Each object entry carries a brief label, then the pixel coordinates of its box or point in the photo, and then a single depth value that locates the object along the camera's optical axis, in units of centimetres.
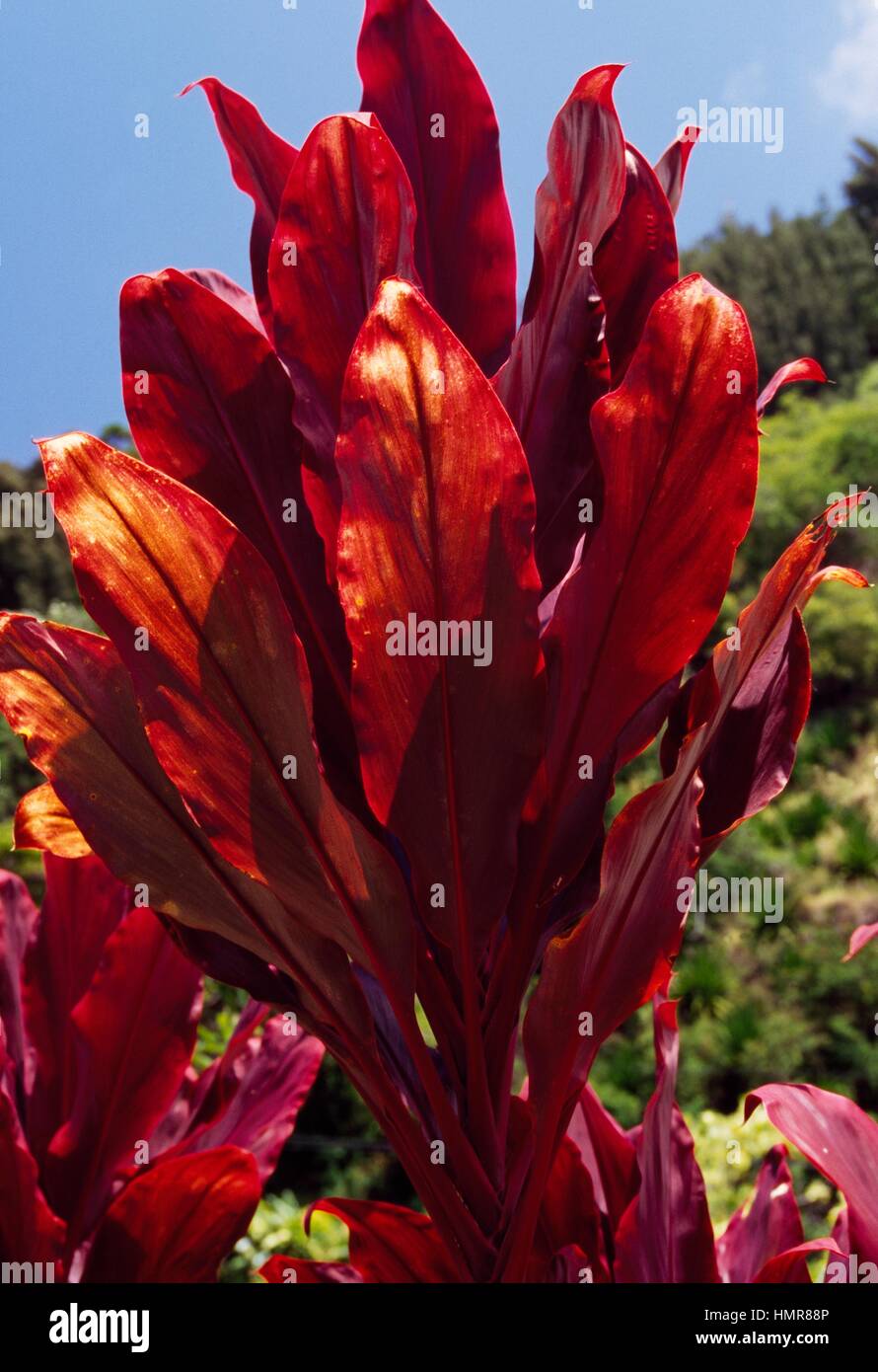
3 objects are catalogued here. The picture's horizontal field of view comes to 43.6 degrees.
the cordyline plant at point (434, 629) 51
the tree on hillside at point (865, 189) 2473
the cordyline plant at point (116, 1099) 81
